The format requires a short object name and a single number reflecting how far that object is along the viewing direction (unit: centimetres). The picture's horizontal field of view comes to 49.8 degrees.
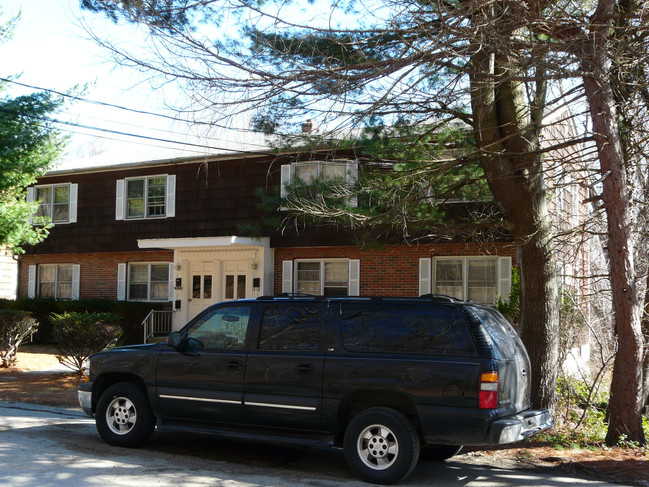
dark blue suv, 662
